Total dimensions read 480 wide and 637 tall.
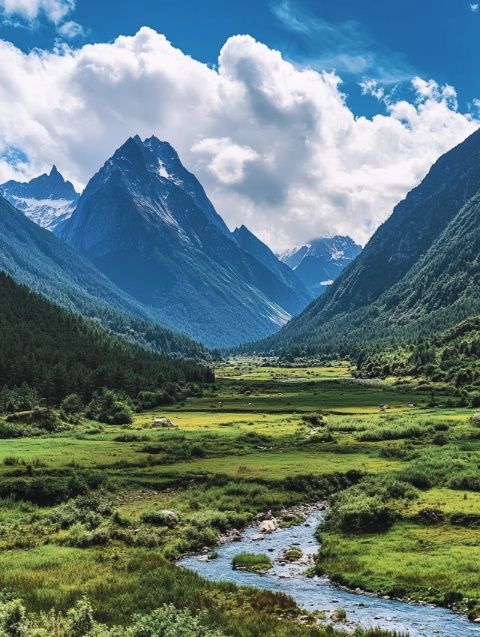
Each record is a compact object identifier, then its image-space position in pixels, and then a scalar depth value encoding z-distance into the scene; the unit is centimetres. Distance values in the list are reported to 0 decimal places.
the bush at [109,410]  13038
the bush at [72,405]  13738
